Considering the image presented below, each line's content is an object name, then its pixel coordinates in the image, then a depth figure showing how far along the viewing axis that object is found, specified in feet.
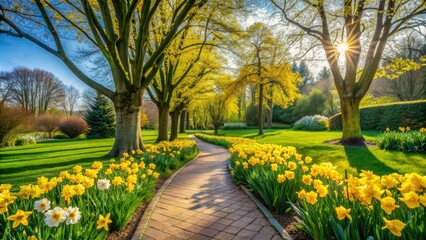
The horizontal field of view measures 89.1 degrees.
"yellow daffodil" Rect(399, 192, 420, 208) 5.24
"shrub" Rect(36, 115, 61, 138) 89.92
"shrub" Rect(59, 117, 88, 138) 94.63
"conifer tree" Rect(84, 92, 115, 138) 90.84
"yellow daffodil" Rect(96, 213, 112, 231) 6.67
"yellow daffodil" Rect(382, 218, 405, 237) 4.71
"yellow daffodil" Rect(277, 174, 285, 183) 10.54
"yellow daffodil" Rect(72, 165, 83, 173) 10.54
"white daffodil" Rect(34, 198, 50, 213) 6.85
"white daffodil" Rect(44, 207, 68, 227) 6.02
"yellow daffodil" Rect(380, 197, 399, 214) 5.29
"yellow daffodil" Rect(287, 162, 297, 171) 11.15
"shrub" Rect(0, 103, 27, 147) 52.53
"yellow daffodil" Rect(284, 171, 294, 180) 10.22
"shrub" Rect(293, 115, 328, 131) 75.97
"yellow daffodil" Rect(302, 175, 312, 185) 9.09
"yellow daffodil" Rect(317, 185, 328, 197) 7.49
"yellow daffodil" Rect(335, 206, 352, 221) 5.84
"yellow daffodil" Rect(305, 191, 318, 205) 7.49
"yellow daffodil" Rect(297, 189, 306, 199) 8.24
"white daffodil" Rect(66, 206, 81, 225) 6.26
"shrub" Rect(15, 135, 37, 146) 65.51
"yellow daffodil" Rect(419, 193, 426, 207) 5.16
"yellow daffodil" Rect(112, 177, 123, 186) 10.13
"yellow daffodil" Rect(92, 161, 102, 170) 11.68
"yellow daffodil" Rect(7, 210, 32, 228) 5.84
